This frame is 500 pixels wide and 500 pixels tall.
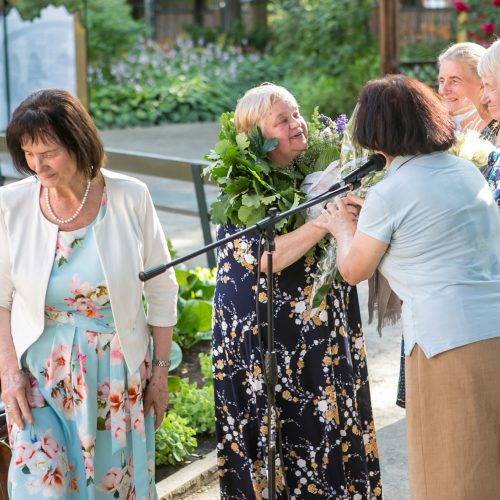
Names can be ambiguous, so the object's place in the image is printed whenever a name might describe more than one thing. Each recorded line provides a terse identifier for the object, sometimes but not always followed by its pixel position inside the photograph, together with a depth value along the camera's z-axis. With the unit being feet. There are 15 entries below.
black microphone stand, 10.21
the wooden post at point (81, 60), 37.60
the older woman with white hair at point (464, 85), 14.69
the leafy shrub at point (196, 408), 17.34
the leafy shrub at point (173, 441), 16.14
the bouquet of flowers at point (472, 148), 11.63
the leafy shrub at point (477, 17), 48.26
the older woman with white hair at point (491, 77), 11.95
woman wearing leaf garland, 12.19
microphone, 10.27
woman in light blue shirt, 10.08
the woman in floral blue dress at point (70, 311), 10.93
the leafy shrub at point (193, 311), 20.77
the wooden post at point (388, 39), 38.68
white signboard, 37.42
